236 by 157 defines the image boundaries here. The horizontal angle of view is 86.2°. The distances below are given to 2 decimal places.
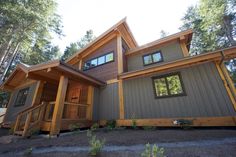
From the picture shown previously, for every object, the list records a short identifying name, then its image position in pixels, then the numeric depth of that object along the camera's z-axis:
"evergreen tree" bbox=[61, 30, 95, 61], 22.61
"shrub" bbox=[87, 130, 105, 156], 3.00
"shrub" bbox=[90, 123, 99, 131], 6.58
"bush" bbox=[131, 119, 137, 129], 6.61
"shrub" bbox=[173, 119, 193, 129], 5.54
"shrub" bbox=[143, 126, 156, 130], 6.04
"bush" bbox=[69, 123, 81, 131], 6.07
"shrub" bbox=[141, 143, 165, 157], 2.24
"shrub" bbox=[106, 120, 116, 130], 6.90
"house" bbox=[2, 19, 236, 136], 5.54
